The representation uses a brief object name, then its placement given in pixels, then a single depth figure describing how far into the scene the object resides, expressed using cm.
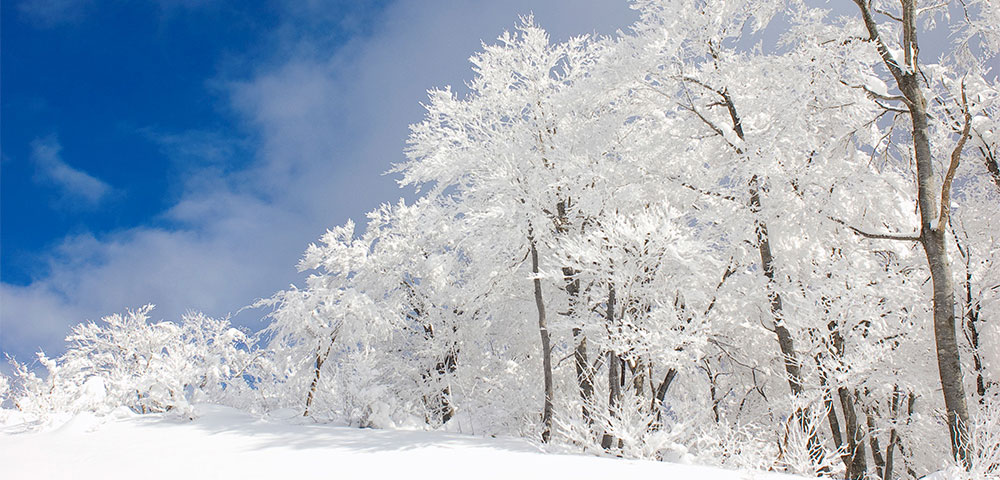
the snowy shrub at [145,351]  2111
